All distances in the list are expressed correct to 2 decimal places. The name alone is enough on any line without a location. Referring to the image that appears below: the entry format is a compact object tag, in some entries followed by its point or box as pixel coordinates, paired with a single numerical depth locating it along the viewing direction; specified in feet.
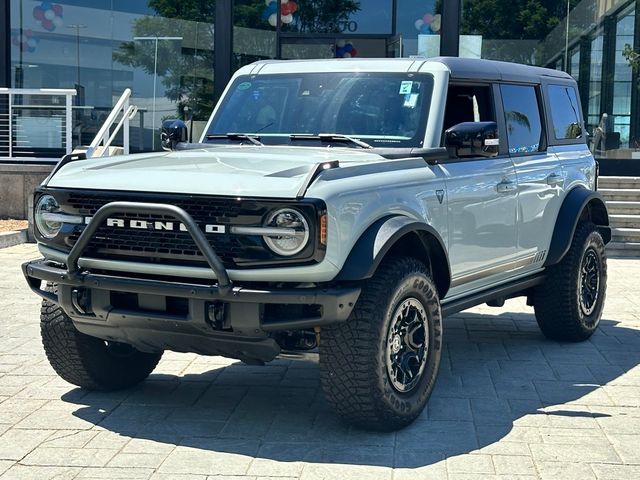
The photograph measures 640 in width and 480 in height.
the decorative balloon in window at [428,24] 52.60
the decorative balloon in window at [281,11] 53.78
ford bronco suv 15.61
